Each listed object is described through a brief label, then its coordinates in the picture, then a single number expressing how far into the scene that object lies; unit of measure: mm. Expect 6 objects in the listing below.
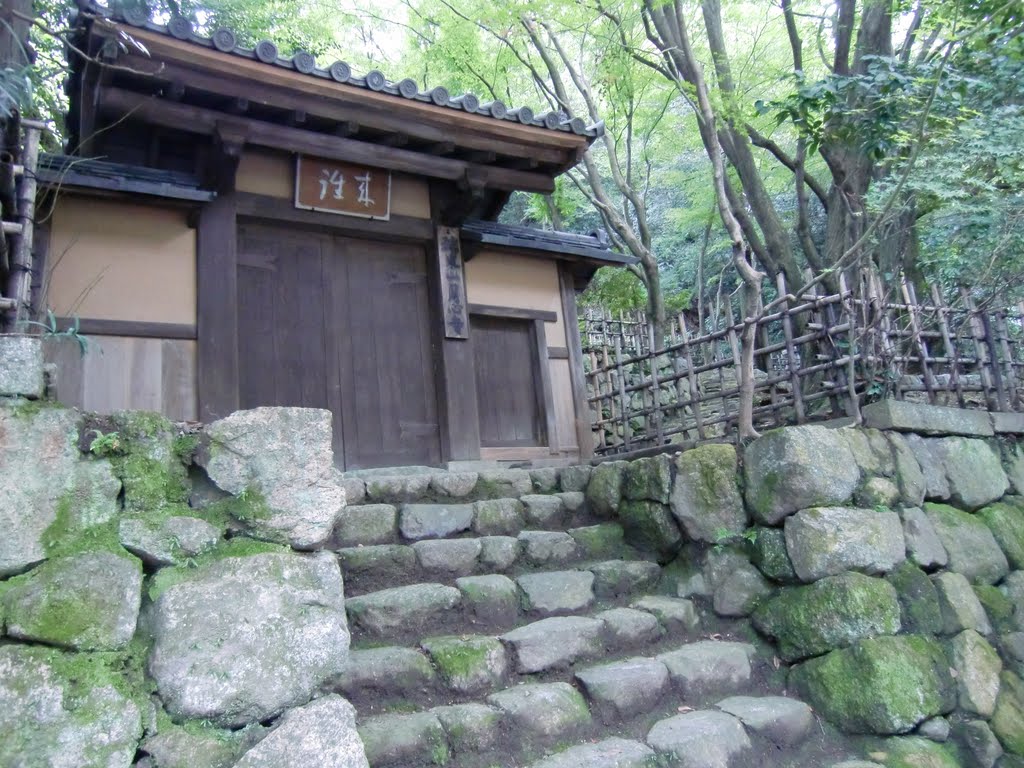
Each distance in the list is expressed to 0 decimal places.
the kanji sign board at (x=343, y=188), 6422
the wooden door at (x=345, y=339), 6289
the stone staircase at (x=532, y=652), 3303
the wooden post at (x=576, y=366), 7684
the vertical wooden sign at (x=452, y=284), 6840
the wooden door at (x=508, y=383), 7324
